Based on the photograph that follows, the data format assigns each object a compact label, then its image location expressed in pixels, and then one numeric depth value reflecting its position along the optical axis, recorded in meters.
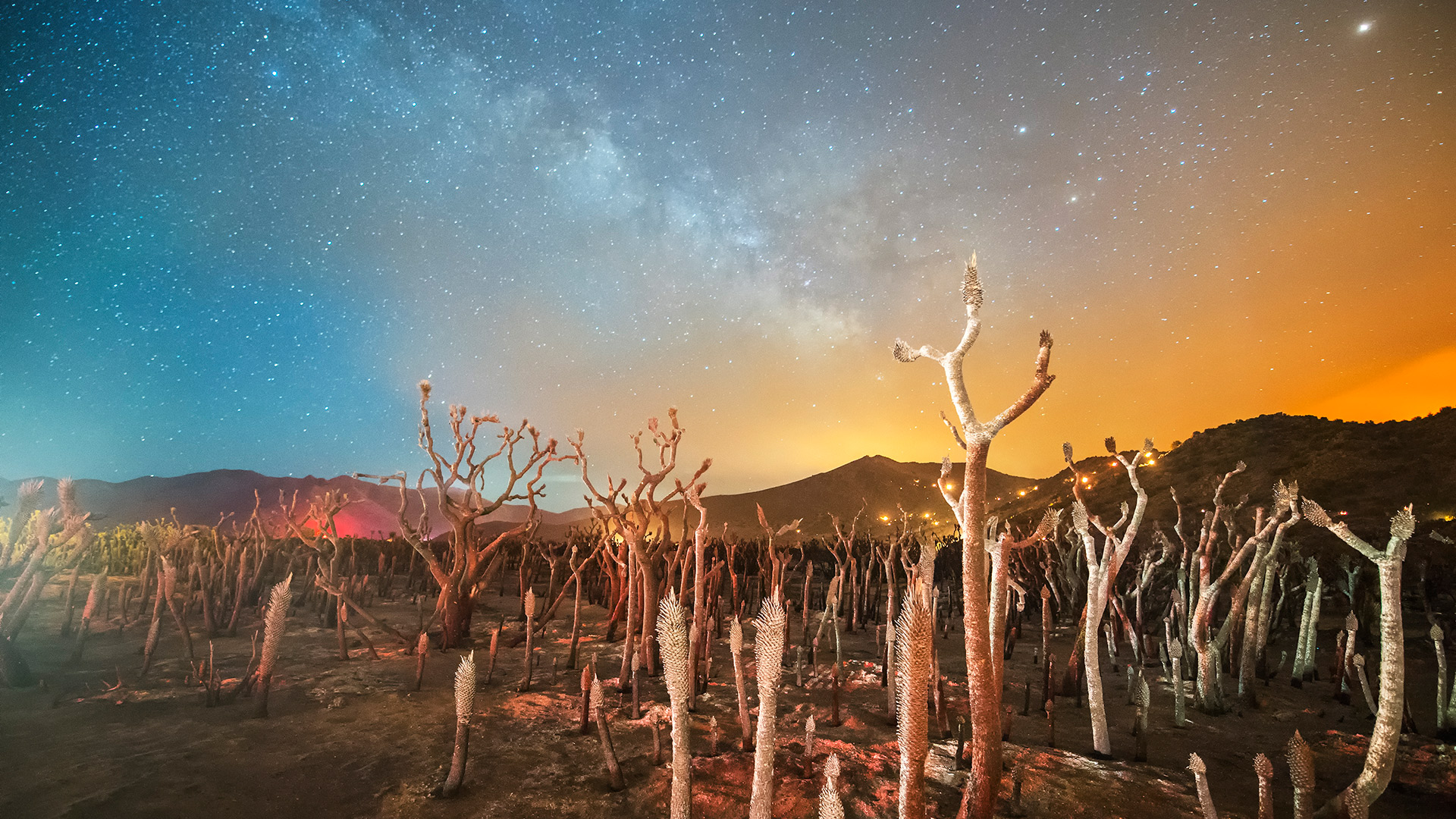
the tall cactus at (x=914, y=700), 1.88
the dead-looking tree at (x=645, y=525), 6.83
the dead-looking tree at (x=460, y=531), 8.19
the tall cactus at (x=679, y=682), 2.19
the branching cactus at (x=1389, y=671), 3.30
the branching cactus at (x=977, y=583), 2.81
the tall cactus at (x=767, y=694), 1.93
